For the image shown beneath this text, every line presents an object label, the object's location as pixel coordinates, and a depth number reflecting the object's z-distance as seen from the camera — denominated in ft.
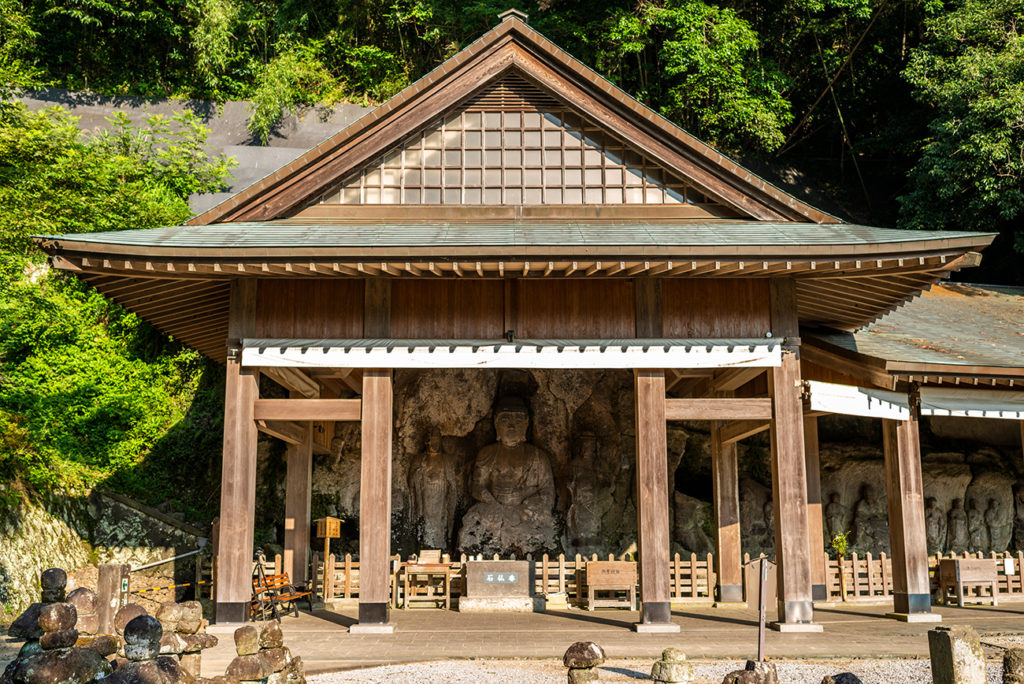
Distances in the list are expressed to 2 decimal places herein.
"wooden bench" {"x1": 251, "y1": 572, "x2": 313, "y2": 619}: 35.32
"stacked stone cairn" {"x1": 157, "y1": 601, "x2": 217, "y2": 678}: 17.28
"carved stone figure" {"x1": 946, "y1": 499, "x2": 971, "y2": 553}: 56.08
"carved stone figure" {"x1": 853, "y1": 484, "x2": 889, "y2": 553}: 55.93
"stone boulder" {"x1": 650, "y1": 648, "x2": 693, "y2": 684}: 19.54
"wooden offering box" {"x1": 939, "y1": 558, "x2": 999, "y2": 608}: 42.99
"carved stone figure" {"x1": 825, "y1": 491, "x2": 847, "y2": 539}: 55.98
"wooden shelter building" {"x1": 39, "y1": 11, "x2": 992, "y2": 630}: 31.55
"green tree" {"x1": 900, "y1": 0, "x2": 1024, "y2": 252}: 64.90
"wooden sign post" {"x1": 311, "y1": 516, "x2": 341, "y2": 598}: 44.75
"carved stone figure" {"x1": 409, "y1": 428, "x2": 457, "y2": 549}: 56.13
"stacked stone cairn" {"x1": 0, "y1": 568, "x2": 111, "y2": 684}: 12.70
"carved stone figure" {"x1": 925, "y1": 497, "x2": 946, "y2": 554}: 55.36
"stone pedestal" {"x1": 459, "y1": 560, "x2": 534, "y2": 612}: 41.57
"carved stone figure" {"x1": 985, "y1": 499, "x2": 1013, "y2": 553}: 56.85
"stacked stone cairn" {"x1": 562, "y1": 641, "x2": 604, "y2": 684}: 18.29
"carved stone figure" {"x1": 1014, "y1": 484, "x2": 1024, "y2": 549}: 57.41
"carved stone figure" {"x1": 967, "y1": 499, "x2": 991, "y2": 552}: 56.54
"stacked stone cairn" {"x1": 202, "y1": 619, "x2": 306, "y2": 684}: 17.21
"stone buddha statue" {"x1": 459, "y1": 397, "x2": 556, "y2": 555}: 55.11
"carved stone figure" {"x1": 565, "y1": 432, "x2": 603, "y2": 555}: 56.65
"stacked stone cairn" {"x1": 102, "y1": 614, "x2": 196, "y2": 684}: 13.16
